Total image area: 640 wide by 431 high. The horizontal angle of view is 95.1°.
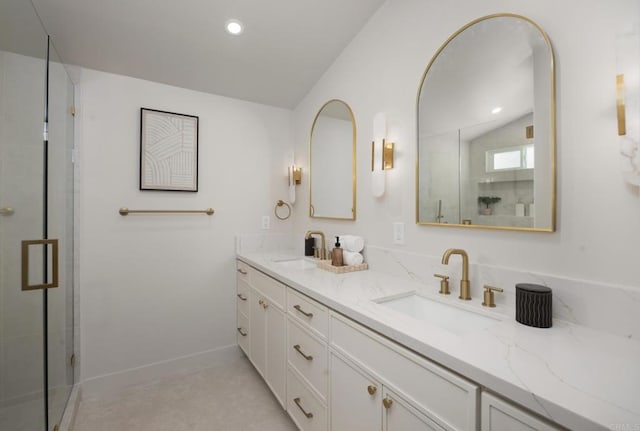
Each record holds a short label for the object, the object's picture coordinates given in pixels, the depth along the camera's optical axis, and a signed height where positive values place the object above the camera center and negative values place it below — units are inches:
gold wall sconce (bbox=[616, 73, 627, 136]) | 35.5 +13.5
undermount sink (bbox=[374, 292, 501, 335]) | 46.5 -16.8
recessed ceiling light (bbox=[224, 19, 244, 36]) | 73.3 +48.2
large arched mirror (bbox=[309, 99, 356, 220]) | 83.7 +16.5
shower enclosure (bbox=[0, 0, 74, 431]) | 41.8 -1.1
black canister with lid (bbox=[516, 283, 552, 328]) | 38.6 -12.0
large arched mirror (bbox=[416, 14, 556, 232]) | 44.3 +15.2
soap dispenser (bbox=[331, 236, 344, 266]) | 74.4 -10.5
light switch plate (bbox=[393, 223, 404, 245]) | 67.1 -3.9
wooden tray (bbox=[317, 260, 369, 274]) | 71.6 -12.8
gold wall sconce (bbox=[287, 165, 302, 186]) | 106.3 +15.1
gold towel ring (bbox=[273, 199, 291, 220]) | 110.1 +3.9
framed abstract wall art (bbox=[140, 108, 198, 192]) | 86.9 +20.1
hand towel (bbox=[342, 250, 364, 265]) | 74.6 -10.7
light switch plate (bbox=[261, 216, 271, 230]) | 107.4 -2.5
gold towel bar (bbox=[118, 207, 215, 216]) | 84.3 +1.4
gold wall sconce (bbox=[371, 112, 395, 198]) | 69.0 +14.9
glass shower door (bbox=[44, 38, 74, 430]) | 58.6 -2.9
